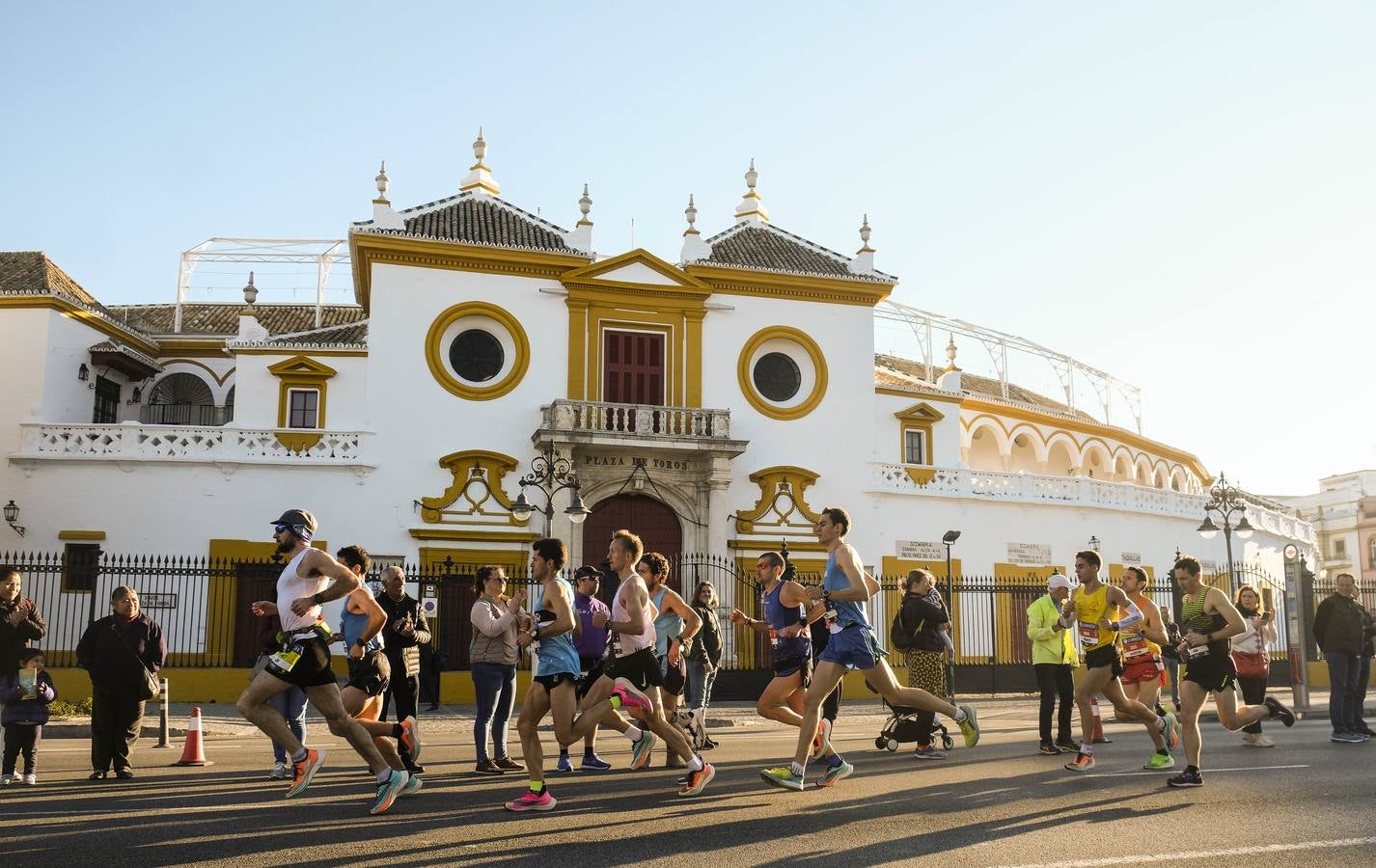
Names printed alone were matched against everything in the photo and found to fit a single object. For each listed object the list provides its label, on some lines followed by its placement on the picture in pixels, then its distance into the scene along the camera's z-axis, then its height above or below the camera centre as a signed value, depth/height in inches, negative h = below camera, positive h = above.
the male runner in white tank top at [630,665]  331.6 -19.1
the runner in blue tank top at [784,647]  377.7 -15.8
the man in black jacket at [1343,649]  496.1 -20.5
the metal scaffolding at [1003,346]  1660.9 +371.9
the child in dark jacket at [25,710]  365.7 -35.5
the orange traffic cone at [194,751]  421.7 -54.8
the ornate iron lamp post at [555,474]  858.8 +104.4
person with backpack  459.5 -13.4
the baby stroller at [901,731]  453.6 -50.9
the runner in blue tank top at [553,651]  315.0 -14.2
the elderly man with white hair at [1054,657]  456.8 -22.2
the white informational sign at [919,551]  1172.5 +47.7
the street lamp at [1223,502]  964.6 +80.7
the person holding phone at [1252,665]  484.1 -25.9
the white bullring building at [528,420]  1026.1 +168.6
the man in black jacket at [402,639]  377.4 -13.5
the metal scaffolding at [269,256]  1552.7 +449.8
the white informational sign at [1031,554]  1221.7 +47.1
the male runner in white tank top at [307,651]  295.7 -13.5
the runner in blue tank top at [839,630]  331.0 -8.7
